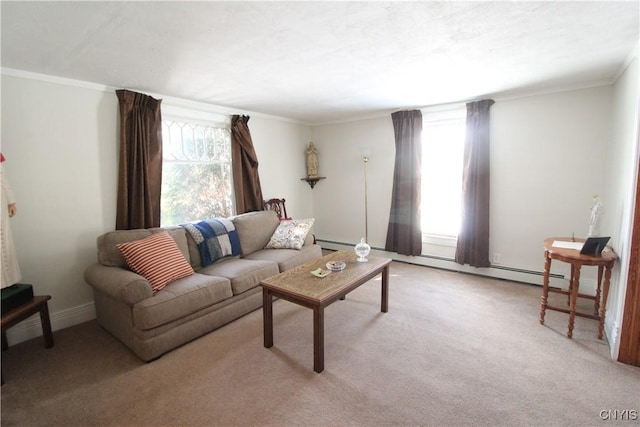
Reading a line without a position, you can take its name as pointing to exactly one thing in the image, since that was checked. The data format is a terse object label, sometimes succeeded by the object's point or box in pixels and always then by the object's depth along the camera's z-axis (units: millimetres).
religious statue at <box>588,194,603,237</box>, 2494
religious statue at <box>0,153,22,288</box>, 2180
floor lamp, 4555
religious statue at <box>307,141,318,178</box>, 5160
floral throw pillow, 3701
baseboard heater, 3542
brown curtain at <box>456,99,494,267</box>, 3615
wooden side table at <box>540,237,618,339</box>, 2262
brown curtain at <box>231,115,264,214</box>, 4023
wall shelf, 5191
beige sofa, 2184
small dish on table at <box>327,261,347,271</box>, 2646
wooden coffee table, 2064
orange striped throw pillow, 2441
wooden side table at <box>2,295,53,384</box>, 2019
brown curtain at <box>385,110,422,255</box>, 4160
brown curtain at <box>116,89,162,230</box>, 2930
